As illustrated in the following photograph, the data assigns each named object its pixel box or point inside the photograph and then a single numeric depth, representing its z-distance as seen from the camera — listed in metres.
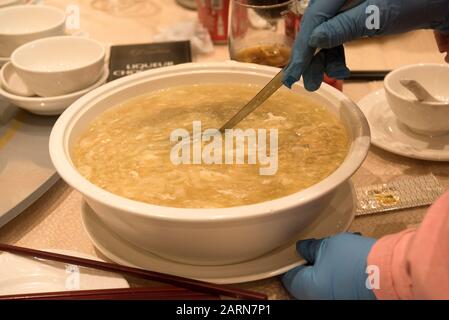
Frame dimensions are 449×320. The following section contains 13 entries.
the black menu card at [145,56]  1.87
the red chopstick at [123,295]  0.91
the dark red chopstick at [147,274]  0.92
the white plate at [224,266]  1.01
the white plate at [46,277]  0.99
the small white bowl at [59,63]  1.52
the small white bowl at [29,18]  2.00
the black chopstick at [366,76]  1.82
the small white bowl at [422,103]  1.38
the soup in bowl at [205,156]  0.92
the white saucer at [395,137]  1.39
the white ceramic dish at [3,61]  1.82
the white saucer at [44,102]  1.50
